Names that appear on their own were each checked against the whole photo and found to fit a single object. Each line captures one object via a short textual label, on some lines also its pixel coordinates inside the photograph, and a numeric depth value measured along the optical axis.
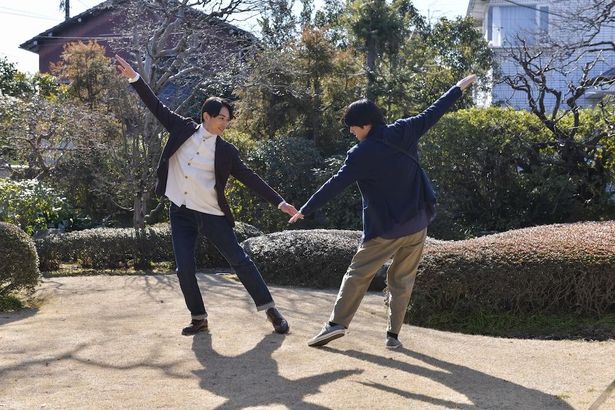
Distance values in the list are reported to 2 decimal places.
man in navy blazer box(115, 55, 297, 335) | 5.95
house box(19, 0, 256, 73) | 25.23
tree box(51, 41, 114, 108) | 16.36
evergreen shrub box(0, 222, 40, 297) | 7.48
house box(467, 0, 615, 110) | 21.72
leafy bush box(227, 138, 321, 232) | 13.02
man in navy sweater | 5.53
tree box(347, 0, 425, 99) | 15.19
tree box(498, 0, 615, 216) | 11.94
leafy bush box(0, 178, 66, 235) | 10.19
